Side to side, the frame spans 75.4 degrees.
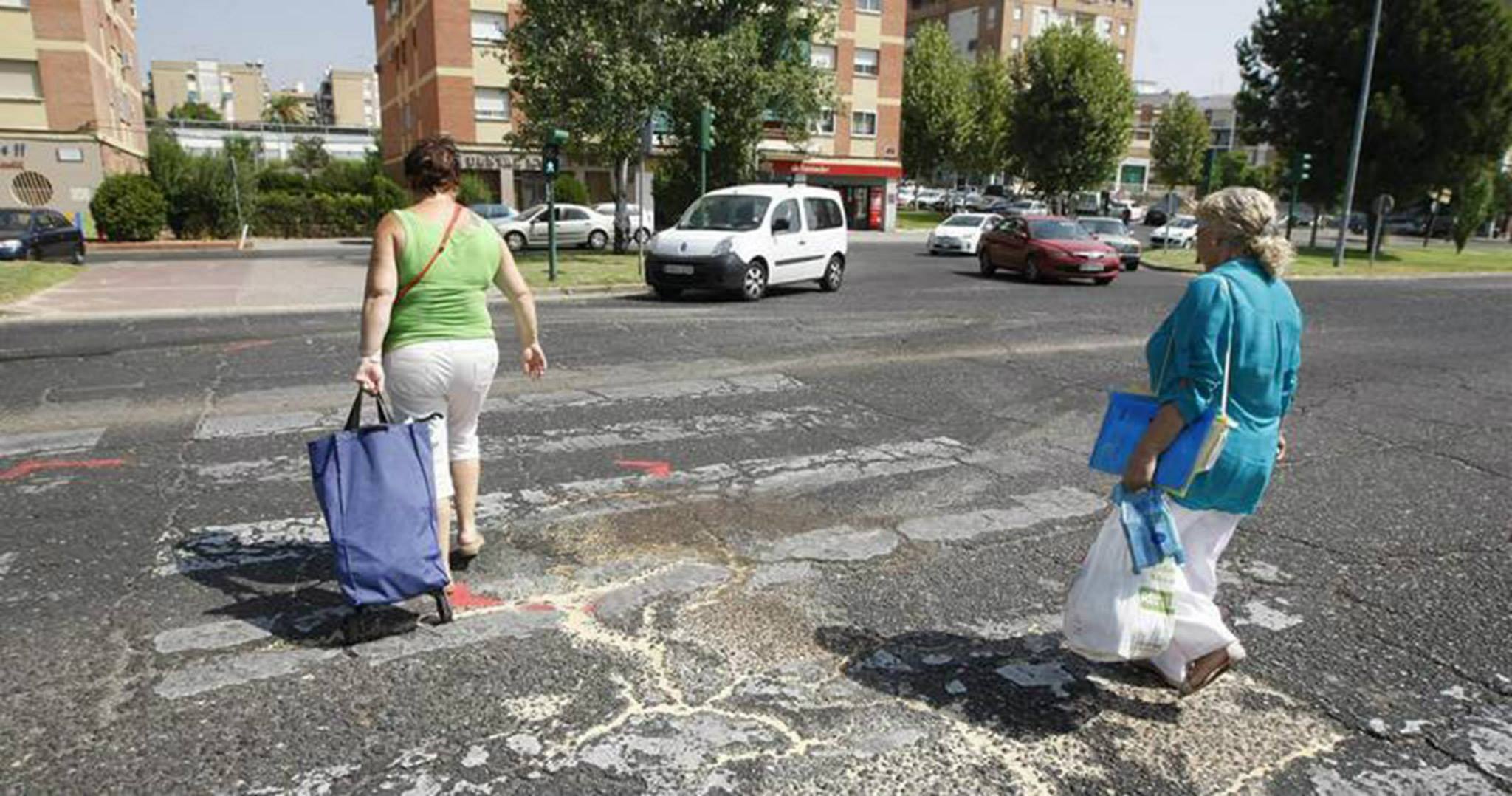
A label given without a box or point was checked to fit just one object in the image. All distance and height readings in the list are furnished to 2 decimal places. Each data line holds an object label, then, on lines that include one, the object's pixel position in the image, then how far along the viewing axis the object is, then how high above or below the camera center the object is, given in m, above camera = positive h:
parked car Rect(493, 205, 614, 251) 28.89 -1.20
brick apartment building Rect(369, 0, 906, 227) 41.81 +4.06
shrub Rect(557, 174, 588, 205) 40.06 -0.14
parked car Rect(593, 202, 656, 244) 30.09 -0.92
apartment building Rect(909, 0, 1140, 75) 83.56 +15.24
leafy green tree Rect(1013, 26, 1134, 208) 46.22 +4.06
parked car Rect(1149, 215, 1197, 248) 34.88 -1.23
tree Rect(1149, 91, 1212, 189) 80.19 +4.87
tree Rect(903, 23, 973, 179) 57.38 +5.48
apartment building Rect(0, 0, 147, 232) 34.50 +2.44
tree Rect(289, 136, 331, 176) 53.03 +1.60
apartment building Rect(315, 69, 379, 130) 134.12 +11.47
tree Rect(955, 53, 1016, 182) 59.75 +4.66
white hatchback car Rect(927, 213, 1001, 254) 30.12 -1.21
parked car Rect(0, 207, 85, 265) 21.39 -1.32
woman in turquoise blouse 2.80 -0.48
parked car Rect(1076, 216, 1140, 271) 25.64 -0.98
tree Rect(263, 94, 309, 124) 120.69 +8.92
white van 15.00 -0.82
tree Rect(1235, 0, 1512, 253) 33.03 +3.99
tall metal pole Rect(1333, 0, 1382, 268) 24.97 +1.56
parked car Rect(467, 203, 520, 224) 30.09 -0.79
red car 19.55 -1.08
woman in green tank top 3.56 -0.45
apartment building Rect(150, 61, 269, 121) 131.50 +13.06
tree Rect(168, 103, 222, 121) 108.44 +7.48
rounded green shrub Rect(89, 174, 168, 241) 30.52 -0.90
